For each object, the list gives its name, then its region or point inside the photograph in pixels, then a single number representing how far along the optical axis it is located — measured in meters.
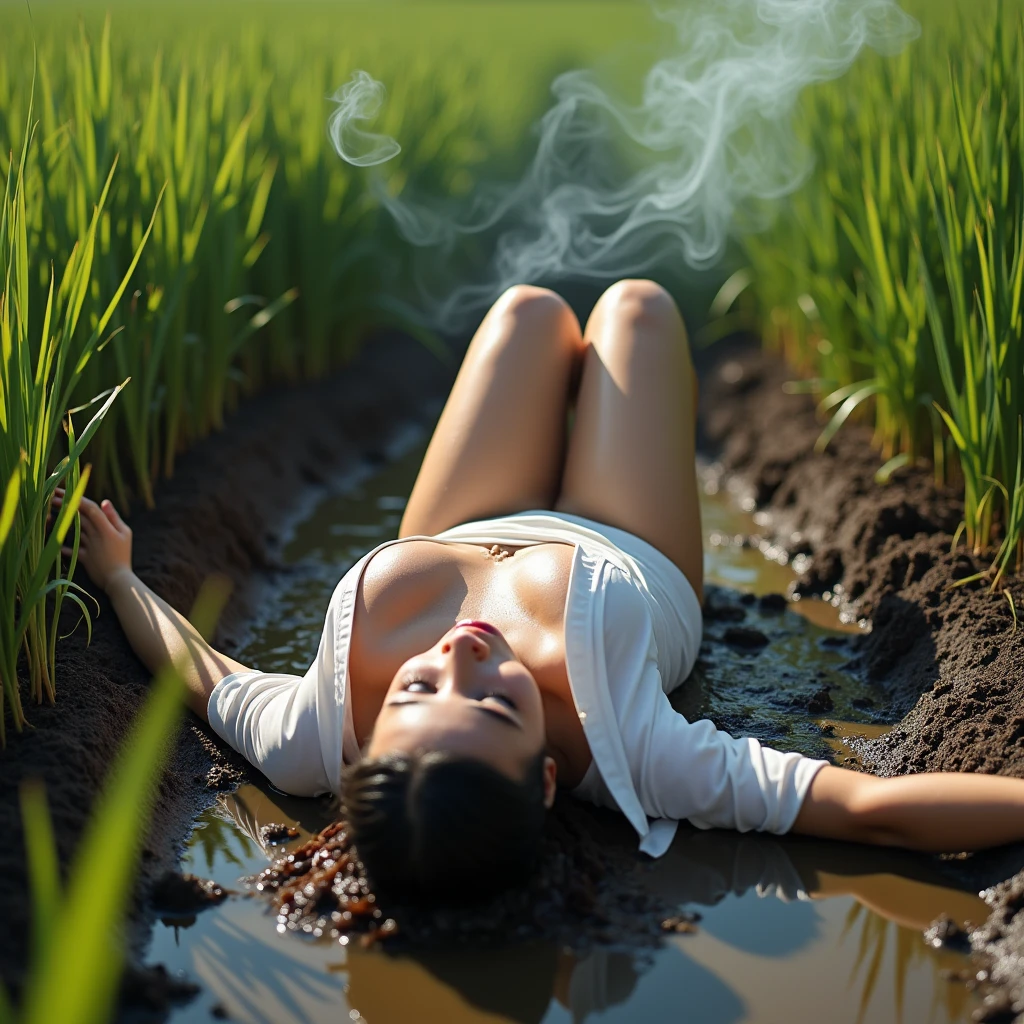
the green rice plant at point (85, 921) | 1.00
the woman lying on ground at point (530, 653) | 1.74
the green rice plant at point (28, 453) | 1.96
